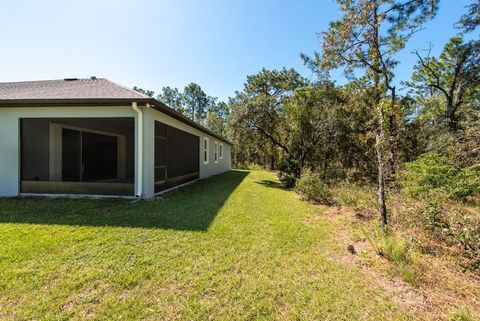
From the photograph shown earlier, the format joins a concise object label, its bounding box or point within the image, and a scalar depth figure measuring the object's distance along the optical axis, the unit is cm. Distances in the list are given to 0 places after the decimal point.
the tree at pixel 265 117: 1259
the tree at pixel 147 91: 3937
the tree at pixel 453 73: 1193
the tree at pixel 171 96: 4175
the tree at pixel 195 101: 4206
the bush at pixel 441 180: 498
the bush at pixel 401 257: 268
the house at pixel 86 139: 605
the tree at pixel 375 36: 407
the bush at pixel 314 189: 698
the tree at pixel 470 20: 830
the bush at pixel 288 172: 1030
